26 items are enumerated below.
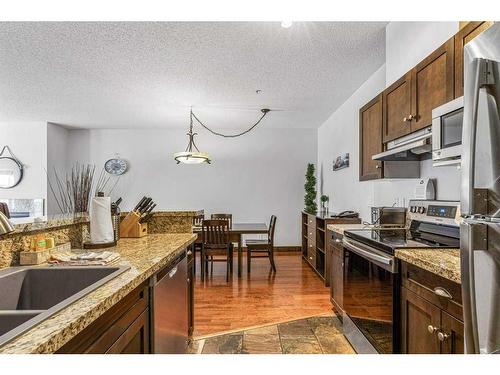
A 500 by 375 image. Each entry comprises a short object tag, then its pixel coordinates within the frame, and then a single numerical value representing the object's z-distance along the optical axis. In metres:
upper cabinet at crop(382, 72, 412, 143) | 2.16
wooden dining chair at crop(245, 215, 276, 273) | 4.51
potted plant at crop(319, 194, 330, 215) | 5.24
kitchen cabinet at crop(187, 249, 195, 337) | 2.33
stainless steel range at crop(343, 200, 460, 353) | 1.69
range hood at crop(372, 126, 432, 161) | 1.96
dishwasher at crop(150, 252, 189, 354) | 1.43
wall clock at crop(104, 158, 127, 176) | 6.46
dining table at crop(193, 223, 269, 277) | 4.27
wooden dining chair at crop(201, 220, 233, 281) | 4.21
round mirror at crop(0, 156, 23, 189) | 5.84
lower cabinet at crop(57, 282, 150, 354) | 0.84
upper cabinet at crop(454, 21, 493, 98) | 1.50
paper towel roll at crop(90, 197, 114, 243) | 1.86
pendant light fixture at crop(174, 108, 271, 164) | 4.28
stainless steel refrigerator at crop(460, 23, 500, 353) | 0.86
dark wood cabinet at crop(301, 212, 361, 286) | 3.93
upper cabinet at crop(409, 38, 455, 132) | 1.69
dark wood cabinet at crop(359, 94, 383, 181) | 2.64
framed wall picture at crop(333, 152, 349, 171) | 4.55
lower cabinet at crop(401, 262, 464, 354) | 1.20
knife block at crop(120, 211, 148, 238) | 2.26
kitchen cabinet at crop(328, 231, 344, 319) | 2.71
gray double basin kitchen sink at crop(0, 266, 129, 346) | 1.25
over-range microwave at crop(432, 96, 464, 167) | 1.52
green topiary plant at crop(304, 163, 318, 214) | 5.64
